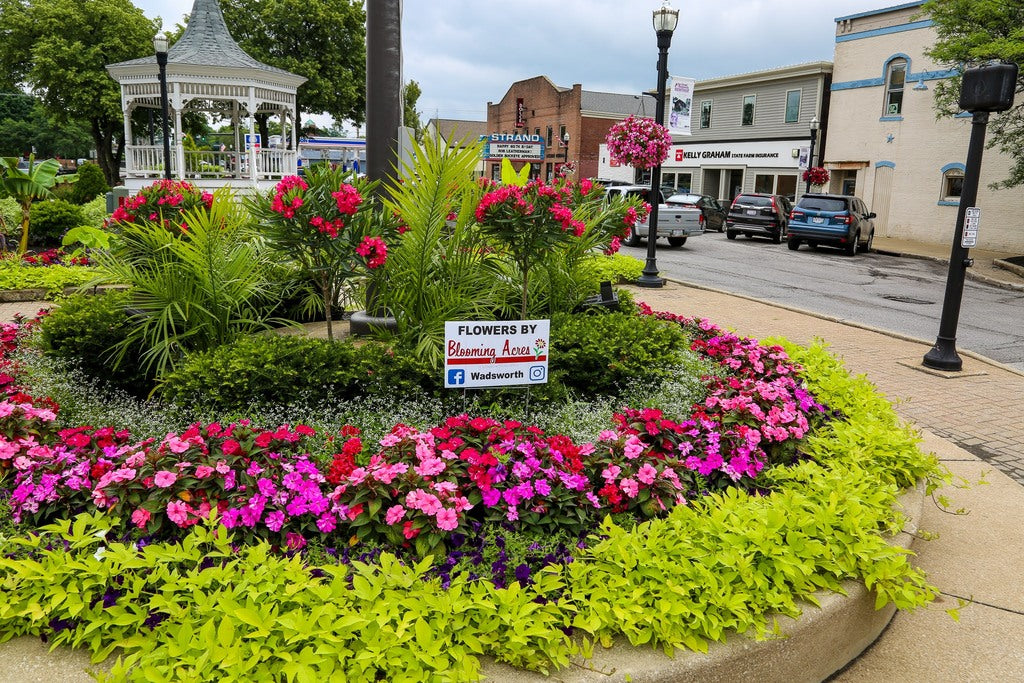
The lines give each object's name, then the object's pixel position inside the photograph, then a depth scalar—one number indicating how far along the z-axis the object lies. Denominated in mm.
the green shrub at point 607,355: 4773
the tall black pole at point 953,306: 7832
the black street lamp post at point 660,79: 13242
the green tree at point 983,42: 16750
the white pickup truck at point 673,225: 21688
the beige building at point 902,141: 23797
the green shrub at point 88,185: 22984
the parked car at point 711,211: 28783
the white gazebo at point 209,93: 21062
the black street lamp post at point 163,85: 18266
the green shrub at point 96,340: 4836
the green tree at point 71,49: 33688
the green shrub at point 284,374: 4152
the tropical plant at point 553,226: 4656
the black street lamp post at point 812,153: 29192
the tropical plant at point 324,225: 4387
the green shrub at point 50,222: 14930
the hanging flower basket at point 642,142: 14266
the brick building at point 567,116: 50875
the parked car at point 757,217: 24469
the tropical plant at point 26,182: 12727
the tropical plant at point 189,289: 4742
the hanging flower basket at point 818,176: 28703
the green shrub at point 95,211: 16394
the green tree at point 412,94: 47197
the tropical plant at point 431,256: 4910
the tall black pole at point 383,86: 5703
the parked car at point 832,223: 21312
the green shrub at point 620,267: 12594
